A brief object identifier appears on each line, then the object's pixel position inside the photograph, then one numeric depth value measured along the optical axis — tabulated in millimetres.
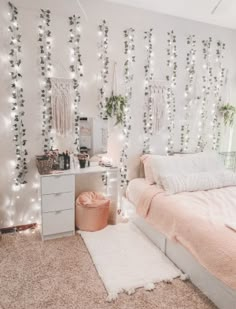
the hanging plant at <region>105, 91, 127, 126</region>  2978
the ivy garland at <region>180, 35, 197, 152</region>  3340
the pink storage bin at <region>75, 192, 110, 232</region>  2758
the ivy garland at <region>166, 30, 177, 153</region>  3221
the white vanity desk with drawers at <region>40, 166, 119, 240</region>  2562
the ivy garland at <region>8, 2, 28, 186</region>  2535
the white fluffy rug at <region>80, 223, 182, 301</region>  2018
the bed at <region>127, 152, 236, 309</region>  1715
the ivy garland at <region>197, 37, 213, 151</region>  3432
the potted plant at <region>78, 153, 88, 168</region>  2835
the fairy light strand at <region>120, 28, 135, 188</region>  2998
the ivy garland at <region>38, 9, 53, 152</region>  2629
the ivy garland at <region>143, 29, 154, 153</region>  3104
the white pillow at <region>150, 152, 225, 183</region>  2920
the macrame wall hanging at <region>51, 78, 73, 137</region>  2756
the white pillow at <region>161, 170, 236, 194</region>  2689
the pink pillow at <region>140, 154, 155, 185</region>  3027
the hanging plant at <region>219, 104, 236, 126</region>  3619
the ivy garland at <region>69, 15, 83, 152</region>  2748
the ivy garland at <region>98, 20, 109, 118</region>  2876
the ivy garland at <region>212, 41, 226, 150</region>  3522
